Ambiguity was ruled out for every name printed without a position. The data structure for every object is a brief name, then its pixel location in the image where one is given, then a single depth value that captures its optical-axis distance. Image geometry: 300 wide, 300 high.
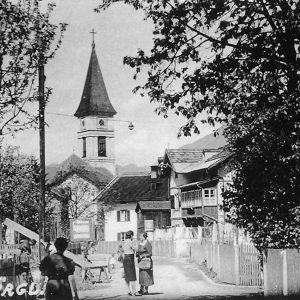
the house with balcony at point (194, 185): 37.53
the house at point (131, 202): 51.25
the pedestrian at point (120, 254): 25.84
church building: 39.31
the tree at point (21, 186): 33.22
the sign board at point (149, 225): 49.50
